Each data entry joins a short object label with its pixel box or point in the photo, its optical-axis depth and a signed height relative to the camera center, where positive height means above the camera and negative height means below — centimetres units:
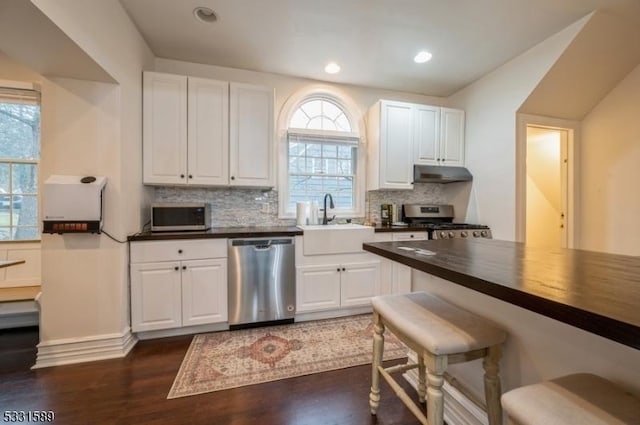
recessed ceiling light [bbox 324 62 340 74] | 303 +166
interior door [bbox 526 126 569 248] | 383 +37
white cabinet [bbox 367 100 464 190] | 332 +92
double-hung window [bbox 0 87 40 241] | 255 +46
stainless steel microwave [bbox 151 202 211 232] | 254 -5
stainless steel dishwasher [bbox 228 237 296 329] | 256 -66
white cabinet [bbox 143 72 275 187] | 262 +81
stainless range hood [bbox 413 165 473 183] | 339 +50
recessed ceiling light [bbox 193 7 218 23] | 221 +165
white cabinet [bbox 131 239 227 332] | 234 -64
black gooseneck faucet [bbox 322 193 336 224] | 325 +2
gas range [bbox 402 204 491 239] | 316 -8
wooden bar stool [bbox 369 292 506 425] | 105 -52
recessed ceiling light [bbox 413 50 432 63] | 282 +166
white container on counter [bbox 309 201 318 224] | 321 -2
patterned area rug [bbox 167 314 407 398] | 189 -114
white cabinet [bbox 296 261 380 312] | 276 -76
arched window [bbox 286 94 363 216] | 336 +74
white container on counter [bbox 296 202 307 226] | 317 -2
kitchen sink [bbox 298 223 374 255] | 276 -27
